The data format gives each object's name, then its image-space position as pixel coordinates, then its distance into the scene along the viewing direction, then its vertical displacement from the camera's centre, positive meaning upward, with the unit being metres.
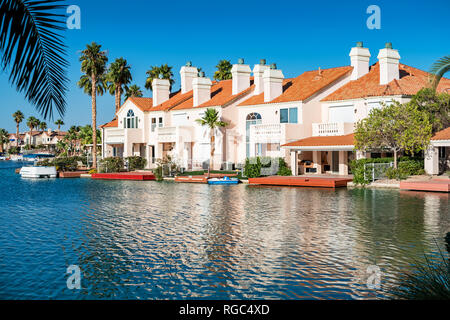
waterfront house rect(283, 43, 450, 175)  43.22 +5.62
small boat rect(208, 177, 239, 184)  43.27 -0.87
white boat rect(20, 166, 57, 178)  57.47 -0.23
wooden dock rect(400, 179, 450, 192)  32.44 -1.02
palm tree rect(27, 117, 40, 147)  163.82 +14.95
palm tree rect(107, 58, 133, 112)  72.94 +12.92
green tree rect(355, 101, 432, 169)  36.88 +2.75
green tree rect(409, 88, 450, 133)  39.34 +4.74
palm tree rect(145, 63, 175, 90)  77.56 +14.22
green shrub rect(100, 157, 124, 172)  56.72 +0.61
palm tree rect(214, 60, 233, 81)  79.38 +15.03
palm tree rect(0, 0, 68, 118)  5.66 +1.32
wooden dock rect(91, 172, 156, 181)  49.81 -0.60
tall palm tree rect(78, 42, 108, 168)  63.62 +12.57
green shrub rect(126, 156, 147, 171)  58.53 +0.74
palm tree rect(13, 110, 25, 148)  162.38 +16.44
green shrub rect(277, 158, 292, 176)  45.56 +0.03
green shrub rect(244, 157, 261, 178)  45.06 +0.03
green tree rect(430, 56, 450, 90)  12.78 +2.46
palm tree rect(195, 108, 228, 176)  51.97 +4.76
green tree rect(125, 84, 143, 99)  91.00 +13.48
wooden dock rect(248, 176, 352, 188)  38.12 -0.91
